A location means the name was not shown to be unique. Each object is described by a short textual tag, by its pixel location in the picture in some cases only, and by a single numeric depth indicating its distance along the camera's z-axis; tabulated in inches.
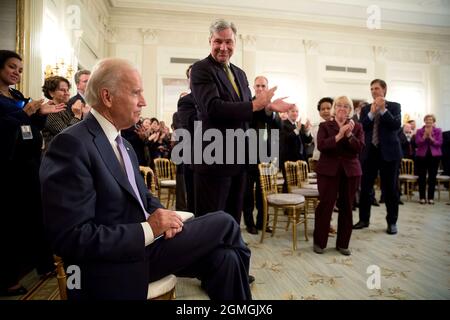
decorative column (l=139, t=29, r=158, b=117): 355.3
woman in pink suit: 222.4
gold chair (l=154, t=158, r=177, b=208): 173.4
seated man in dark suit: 35.4
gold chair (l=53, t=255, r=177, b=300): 39.7
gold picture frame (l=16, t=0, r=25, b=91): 138.4
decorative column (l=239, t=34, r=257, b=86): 370.6
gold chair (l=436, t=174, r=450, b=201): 227.5
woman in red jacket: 110.2
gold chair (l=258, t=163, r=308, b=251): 120.5
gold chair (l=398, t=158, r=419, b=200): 230.6
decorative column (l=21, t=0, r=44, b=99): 143.3
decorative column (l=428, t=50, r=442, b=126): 418.9
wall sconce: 176.6
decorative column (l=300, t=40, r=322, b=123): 385.7
